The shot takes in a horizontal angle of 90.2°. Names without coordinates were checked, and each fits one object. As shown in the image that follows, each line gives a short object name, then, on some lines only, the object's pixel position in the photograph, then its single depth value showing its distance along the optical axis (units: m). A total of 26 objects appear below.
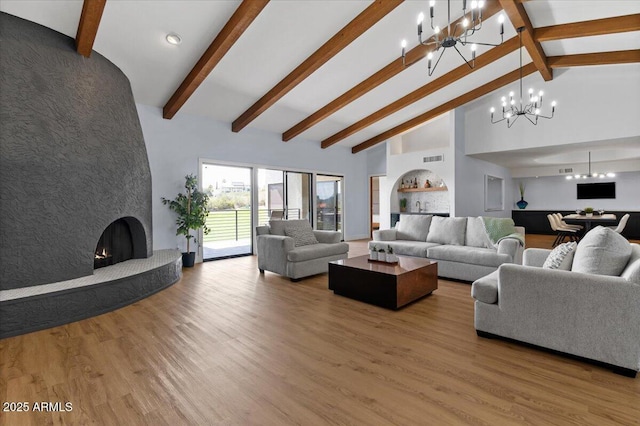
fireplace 4.00
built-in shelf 8.14
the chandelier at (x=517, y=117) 6.55
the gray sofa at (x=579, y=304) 2.04
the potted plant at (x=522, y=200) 10.59
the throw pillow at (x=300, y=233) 4.97
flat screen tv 9.22
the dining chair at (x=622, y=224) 6.94
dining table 7.46
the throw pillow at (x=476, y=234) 4.65
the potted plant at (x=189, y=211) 5.58
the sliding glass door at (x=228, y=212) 6.67
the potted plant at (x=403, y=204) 9.02
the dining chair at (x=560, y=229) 7.75
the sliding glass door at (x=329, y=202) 8.80
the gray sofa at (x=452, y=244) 4.16
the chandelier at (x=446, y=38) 2.88
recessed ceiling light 3.85
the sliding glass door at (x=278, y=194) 7.56
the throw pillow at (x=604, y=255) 2.27
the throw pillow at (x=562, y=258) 2.54
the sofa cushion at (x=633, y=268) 2.02
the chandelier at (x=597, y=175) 8.82
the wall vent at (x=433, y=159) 7.62
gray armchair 4.54
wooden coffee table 3.30
